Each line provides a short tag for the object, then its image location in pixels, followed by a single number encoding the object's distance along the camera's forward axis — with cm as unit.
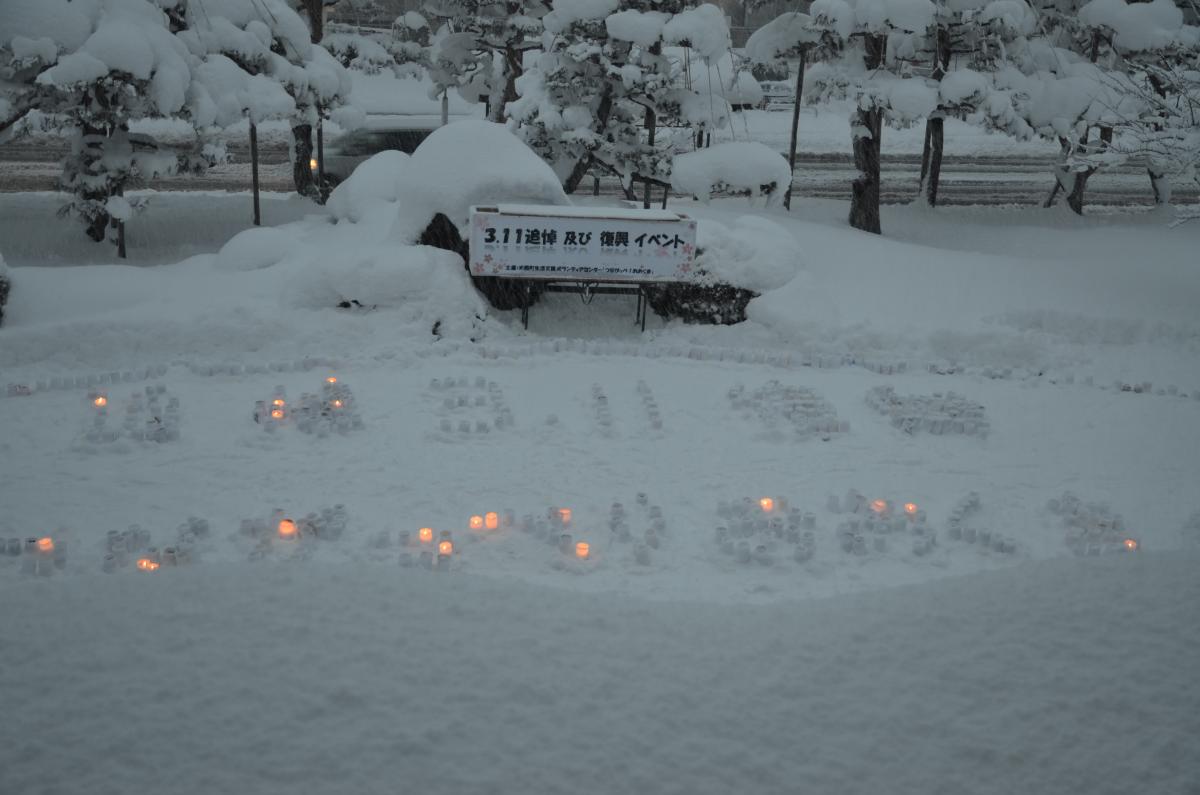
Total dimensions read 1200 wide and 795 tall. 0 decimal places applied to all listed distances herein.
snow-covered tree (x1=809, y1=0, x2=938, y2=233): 1274
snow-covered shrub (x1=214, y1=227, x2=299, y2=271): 1058
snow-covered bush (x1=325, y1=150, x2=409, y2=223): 1243
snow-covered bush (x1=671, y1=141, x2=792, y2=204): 1222
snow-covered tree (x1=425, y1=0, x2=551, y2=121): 1636
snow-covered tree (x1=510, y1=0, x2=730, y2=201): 1295
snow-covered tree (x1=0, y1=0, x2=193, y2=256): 1056
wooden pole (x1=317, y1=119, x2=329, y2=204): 1606
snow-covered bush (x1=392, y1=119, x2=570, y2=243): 1038
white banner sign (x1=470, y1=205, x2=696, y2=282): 980
